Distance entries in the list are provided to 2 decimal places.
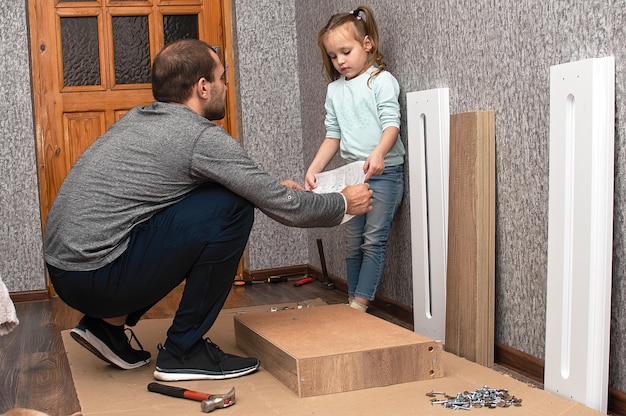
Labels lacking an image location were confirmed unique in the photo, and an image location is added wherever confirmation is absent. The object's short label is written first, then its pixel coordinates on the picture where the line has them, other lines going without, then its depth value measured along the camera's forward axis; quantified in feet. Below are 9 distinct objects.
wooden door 12.81
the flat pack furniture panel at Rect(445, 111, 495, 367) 7.66
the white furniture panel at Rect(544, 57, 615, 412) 6.07
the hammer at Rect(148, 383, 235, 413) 6.52
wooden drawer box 6.77
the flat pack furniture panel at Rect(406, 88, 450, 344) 8.52
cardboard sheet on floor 6.28
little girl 9.60
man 7.20
